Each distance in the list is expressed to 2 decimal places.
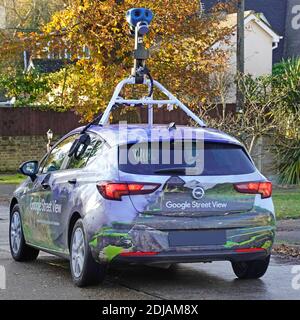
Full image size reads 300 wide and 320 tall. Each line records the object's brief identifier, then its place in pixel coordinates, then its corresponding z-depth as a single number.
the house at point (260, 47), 41.47
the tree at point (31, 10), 50.09
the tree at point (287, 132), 23.84
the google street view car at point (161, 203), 8.45
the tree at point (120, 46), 21.30
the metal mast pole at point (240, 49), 25.50
